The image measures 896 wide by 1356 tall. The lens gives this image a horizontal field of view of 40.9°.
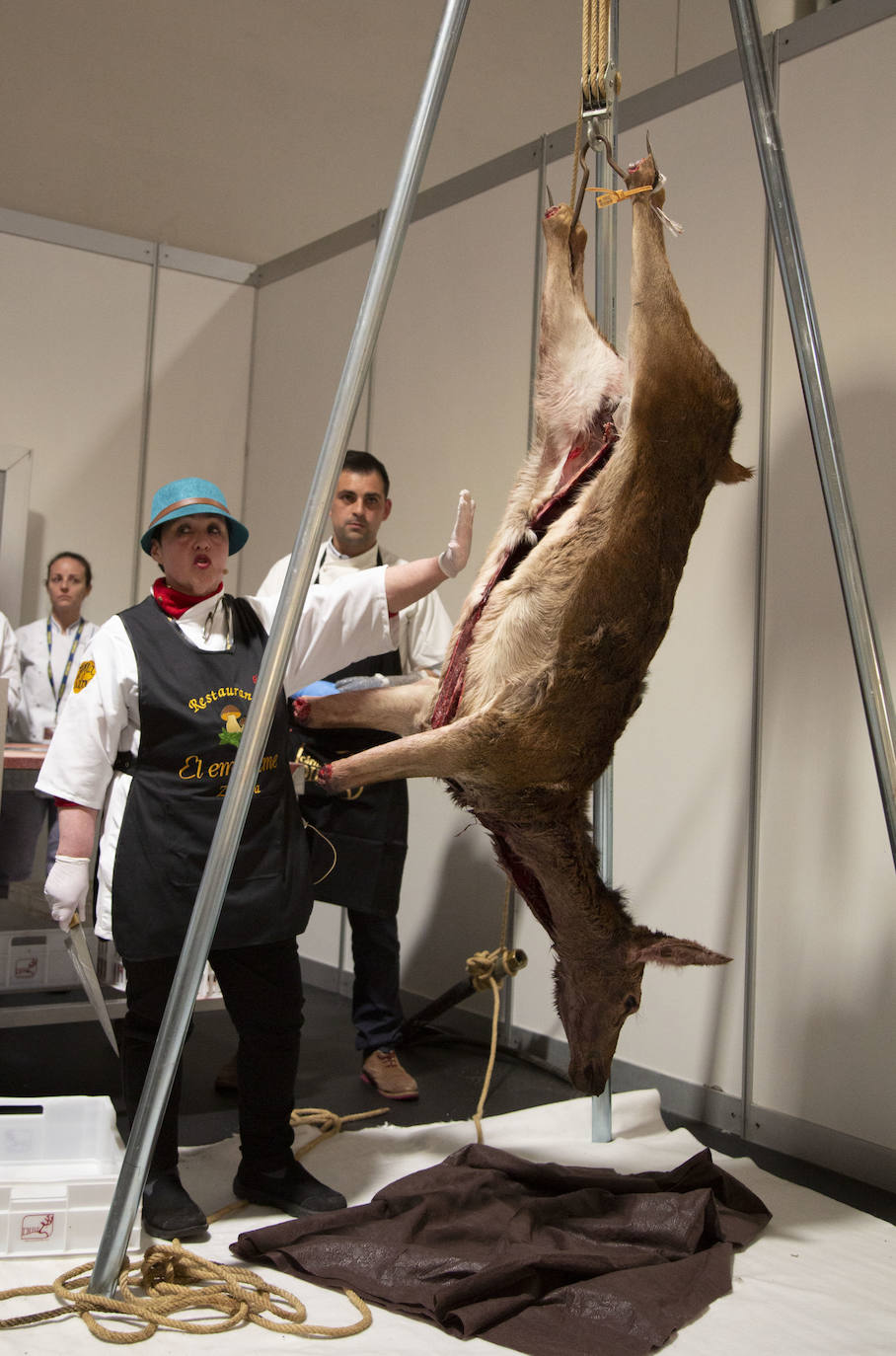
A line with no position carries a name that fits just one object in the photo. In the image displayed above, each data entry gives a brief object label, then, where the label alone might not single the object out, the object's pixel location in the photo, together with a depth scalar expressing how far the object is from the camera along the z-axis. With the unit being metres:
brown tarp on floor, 2.37
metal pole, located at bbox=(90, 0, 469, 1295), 2.19
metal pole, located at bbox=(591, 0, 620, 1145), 2.67
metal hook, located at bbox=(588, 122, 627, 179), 2.49
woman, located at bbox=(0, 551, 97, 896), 5.56
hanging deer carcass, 2.29
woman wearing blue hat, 2.69
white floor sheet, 2.31
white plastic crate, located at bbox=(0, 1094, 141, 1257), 2.56
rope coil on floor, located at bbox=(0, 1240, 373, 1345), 2.27
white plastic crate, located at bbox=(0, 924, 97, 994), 3.74
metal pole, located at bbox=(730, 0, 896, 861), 2.50
